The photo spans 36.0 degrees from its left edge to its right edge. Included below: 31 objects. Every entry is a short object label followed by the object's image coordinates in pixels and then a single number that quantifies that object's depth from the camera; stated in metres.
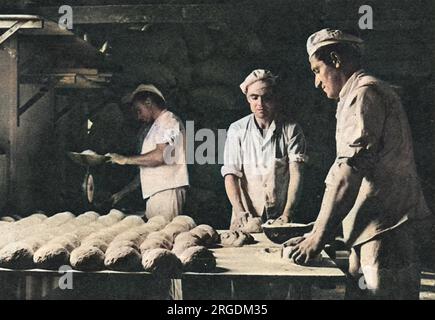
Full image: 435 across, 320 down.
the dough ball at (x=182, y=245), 4.39
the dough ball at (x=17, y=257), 4.28
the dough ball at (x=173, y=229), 4.79
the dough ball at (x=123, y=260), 4.18
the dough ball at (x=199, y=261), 4.18
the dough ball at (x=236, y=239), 4.91
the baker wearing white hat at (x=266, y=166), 5.93
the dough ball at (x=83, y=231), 4.79
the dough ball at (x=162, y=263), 4.16
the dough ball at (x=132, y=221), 5.22
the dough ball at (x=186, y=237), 4.55
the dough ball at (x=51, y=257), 4.25
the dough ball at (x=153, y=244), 4.42
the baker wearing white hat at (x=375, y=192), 4.44
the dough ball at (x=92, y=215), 5.50
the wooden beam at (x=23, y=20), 5.12
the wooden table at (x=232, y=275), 4.08
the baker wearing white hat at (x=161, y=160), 6.11
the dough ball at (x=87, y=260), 4.21
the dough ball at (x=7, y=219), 5.53
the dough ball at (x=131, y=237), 4.61
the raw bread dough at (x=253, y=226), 5.53
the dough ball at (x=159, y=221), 5.17
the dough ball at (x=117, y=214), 5.54
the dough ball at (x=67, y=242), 4.40
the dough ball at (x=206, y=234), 4.78
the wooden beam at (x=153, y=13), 6.16
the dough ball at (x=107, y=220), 5.29
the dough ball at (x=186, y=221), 5.21
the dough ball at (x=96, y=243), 4.41
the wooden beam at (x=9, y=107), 5.59
